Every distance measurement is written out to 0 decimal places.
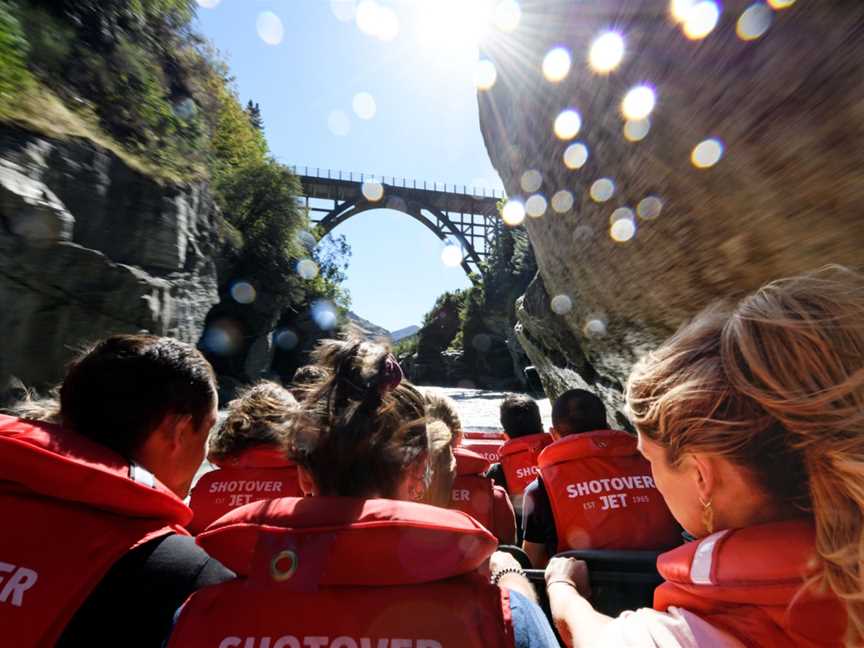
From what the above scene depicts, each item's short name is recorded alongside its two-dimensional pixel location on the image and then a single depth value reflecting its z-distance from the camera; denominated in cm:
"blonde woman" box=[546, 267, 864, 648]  79
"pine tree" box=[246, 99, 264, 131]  3073
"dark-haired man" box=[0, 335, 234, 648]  94
